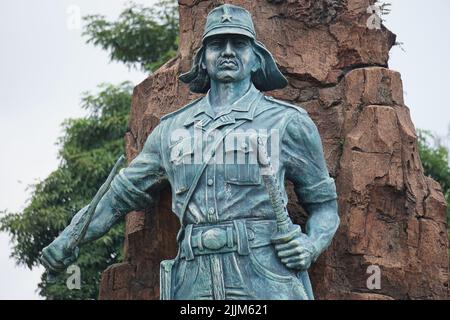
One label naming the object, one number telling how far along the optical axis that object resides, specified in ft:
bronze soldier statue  38.93
